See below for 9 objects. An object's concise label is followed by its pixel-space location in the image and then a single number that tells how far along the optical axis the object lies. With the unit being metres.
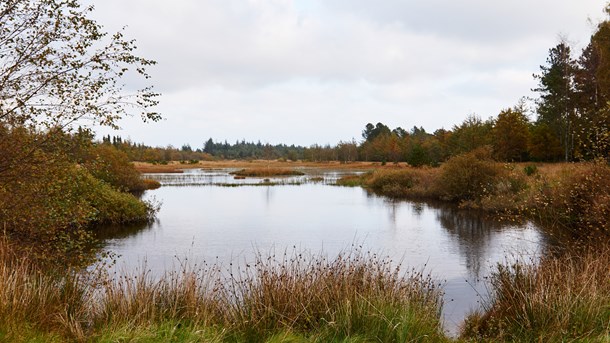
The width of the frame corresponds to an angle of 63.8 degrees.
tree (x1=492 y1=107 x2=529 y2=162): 59.03
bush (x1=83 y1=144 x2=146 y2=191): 45.91
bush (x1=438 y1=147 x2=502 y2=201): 38.06
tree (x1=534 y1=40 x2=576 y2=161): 49.56
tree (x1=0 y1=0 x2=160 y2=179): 9.18
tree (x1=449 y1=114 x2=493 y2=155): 61.12
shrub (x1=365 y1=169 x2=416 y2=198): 49.88
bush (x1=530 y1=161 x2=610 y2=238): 13.29
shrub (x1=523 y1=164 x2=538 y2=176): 39.40
